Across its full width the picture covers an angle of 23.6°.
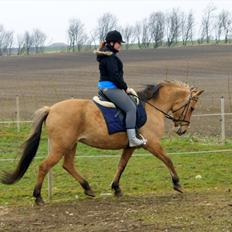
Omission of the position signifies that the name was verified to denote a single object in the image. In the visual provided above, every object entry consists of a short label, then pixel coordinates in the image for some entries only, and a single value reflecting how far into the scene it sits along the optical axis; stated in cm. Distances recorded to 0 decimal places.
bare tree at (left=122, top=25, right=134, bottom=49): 11136
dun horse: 827
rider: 827
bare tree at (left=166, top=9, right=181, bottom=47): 10210
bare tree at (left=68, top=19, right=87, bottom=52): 10875
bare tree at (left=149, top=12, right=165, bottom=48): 10156
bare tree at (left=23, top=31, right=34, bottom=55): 10720
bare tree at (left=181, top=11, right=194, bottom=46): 10631
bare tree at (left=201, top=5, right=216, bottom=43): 10824
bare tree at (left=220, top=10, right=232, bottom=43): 9871
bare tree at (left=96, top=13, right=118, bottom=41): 11135
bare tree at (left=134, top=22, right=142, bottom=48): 10879
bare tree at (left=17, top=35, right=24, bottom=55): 10041
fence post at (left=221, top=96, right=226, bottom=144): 1460
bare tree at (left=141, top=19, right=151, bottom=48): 10199
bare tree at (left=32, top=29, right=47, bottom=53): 11444
